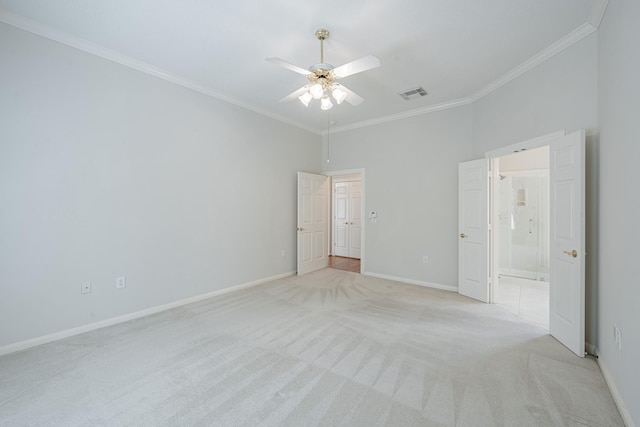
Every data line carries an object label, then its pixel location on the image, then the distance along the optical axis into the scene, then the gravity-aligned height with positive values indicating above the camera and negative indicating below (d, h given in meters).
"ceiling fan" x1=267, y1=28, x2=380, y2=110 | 2.38 +1.32
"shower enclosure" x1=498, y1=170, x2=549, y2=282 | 5.18 -0.20
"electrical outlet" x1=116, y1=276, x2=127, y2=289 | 3.13 -0.83
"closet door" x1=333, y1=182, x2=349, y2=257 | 7.96 -0.19
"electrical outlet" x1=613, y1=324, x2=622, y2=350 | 1.88 -0.88
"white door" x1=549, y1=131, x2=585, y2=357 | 2.47 -0.27
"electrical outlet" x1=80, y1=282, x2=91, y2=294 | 2.87 -0.83
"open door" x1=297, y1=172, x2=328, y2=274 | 5.47 -0.20
